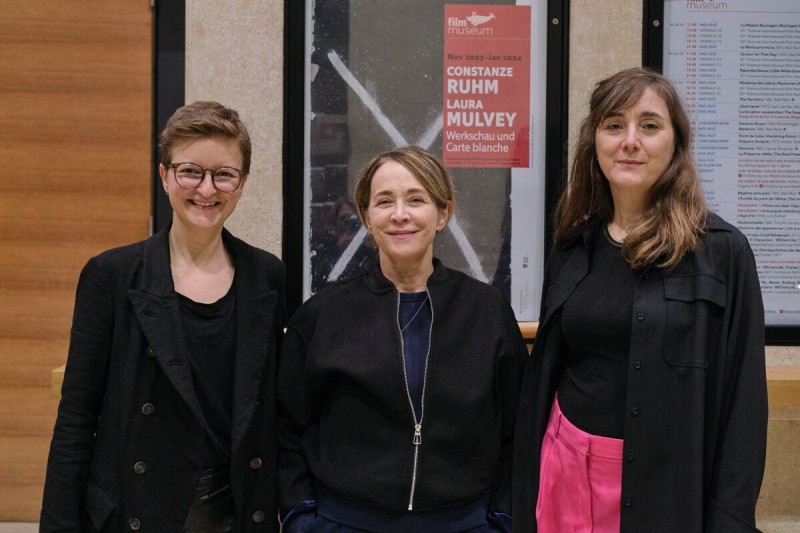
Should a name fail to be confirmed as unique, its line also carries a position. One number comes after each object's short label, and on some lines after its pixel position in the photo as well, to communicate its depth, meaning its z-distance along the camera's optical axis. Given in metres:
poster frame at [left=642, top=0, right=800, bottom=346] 3.32
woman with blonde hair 2.00
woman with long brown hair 1.87
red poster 3.32
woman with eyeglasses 1.96
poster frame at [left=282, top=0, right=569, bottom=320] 3.30
